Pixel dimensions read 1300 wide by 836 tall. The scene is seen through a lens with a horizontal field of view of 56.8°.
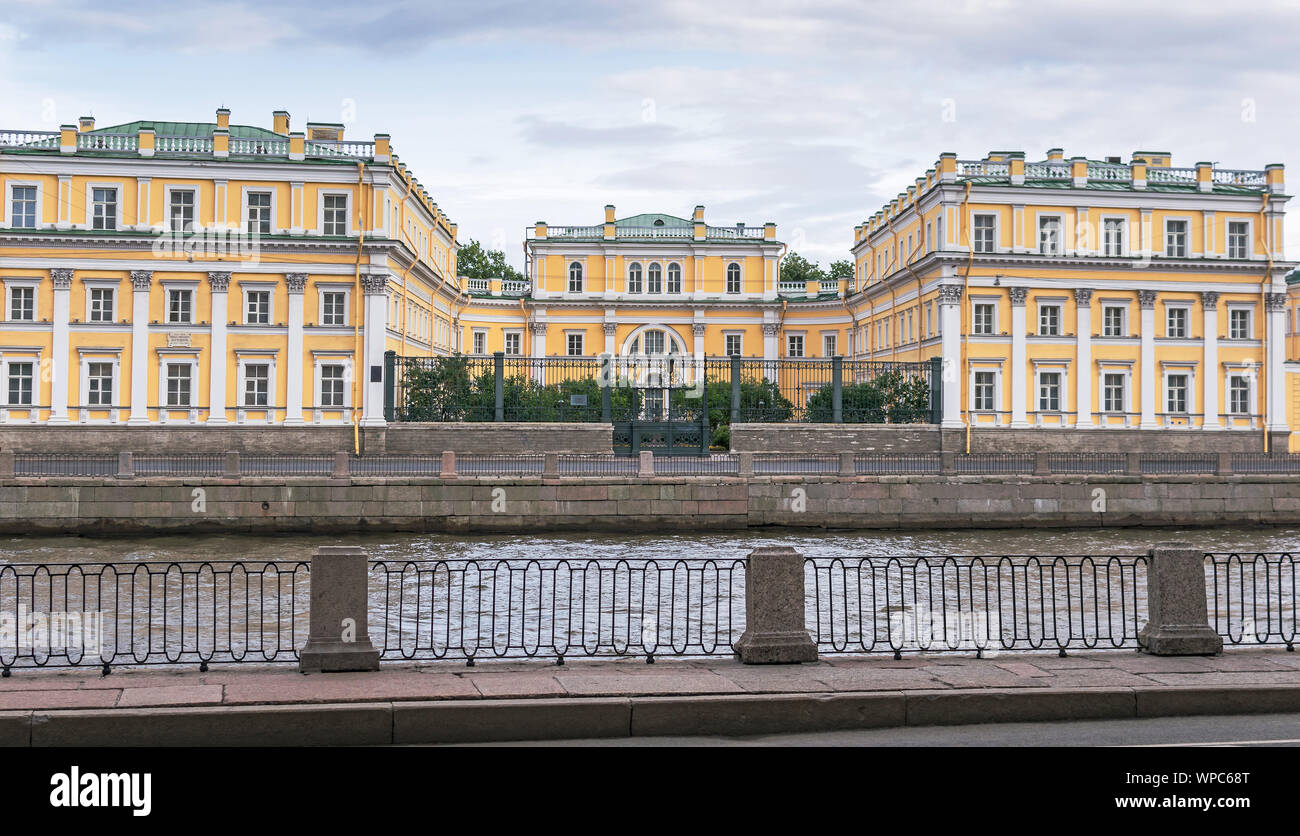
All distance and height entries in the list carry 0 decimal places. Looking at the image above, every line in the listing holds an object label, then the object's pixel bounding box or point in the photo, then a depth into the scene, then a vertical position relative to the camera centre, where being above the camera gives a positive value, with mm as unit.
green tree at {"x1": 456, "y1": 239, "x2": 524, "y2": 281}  86562 +13158
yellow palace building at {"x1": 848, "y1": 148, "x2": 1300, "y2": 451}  48781 +5919
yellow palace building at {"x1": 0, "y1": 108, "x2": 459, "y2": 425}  43344 +5999
